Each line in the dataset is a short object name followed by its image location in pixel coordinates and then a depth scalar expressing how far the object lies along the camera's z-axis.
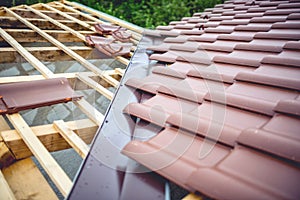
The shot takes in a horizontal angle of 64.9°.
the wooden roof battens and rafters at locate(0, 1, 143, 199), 1.31
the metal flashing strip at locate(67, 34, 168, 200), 0.93
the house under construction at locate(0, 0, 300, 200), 0.85
